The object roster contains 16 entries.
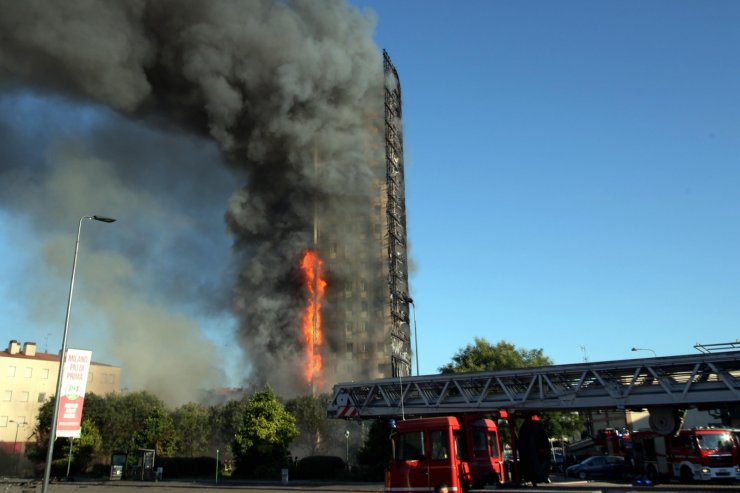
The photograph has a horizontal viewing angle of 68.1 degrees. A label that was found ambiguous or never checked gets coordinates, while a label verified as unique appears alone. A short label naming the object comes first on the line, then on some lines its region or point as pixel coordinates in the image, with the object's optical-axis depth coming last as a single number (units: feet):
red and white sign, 57.06
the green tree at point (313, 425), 178.60
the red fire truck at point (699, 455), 76.28
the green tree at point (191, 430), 202.39
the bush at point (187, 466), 147.64
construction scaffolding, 210.38
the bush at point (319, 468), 125.50
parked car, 103.19
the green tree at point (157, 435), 153.28
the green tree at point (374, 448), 117.07
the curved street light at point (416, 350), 117.54
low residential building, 261.85
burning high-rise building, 190.49
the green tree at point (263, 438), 126.21
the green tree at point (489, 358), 167.32
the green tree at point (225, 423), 200.30
